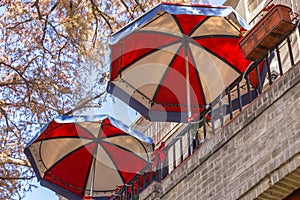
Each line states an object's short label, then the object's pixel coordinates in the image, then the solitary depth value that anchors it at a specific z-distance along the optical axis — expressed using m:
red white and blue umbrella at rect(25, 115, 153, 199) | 12.09
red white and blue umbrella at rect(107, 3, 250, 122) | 10.94
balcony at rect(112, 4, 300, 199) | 6.96
